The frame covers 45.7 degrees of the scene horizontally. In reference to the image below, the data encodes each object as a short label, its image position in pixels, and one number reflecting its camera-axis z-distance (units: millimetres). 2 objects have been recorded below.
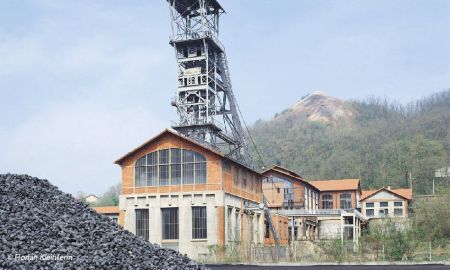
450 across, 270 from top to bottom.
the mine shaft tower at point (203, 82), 53531
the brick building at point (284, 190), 55469
